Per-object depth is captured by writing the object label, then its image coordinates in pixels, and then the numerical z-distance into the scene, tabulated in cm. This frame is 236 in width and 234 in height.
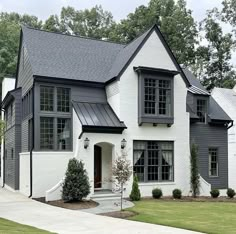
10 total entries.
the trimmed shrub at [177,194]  2003
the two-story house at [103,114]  1970
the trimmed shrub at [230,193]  2152
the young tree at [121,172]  1523
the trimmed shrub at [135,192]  1822
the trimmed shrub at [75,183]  1706
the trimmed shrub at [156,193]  1972
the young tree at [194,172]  2102
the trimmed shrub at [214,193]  2105
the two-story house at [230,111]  2958
